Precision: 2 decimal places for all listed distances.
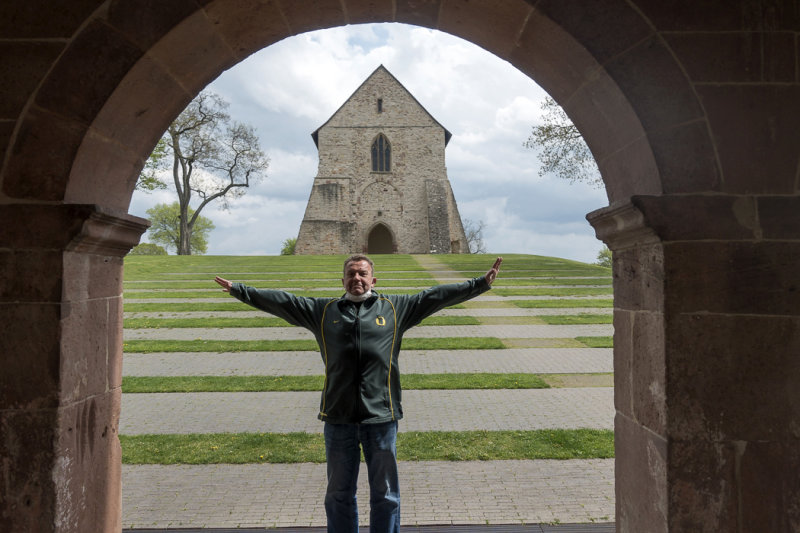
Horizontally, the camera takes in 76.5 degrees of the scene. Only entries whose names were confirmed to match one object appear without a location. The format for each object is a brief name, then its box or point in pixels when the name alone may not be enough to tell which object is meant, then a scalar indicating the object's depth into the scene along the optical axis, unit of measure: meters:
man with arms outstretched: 2.96
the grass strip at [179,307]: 14.59
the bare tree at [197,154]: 29.12
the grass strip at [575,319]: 13.13
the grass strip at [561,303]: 15.23
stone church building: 33.28
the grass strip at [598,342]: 10.70
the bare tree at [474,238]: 50.41
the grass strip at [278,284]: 17.48
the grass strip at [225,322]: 12.75
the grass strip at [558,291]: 17.27
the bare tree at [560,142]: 18.78
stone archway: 2.56
